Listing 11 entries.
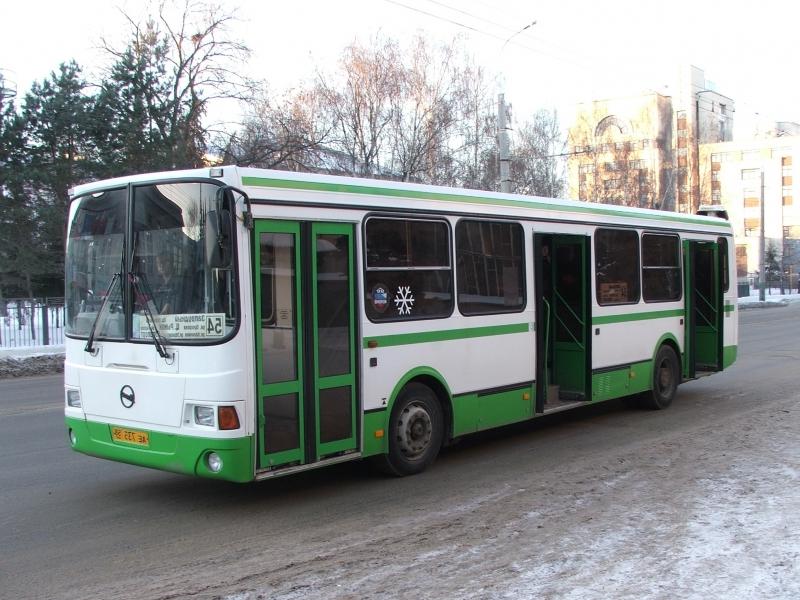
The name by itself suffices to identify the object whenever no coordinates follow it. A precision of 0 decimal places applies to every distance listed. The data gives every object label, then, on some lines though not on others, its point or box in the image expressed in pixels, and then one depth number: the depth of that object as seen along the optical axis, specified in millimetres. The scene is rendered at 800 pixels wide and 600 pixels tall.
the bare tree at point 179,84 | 28312
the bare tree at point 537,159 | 40266
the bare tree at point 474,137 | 35031
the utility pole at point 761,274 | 47941
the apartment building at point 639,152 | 48188
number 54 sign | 5930
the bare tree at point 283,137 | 28797
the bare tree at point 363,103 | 32594
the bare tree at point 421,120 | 32906
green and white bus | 5992
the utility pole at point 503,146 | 23672
